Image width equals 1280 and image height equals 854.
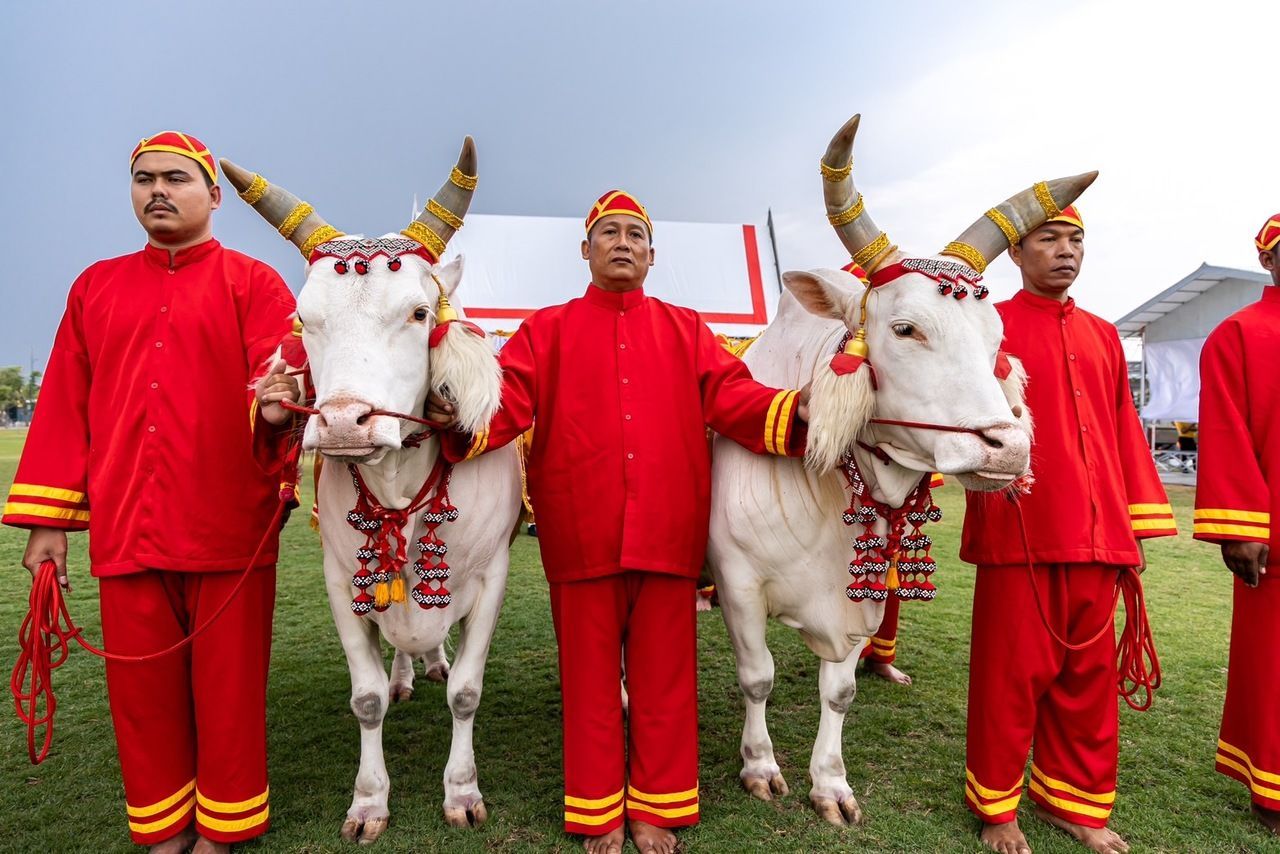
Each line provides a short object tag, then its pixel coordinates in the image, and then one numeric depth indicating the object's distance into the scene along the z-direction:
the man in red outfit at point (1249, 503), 2.91
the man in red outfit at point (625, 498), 2.78
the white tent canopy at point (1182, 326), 14.84
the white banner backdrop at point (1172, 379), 15.29
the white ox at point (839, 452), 2.37
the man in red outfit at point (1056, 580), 2.76
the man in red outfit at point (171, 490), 2.61
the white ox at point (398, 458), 2.25
